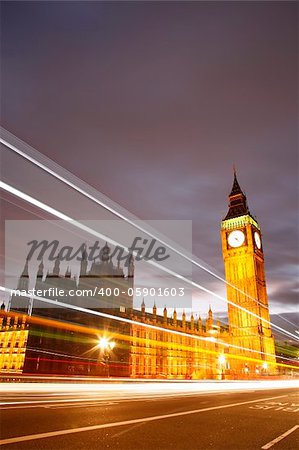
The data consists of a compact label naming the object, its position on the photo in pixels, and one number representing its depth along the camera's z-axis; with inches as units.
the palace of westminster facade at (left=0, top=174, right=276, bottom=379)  1859.0
